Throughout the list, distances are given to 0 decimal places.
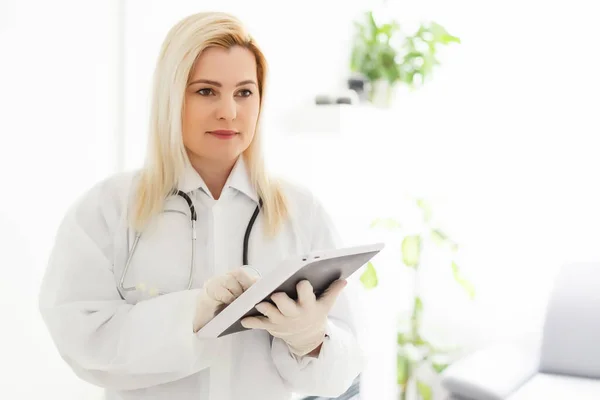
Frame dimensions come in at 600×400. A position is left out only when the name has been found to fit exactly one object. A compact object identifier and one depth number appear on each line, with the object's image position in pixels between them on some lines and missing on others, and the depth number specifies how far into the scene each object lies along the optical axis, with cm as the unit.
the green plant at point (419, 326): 280
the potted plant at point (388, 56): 271
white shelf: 224
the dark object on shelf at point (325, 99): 234
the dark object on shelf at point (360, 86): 271
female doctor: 99
